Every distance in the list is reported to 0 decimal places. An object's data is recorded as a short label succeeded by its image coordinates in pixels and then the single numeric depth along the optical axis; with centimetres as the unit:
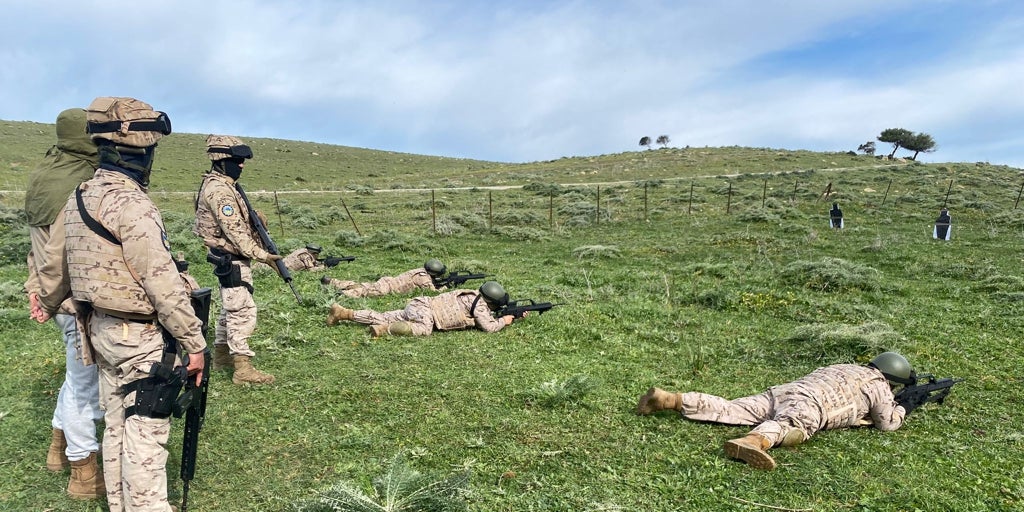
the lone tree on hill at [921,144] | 6538
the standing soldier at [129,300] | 312
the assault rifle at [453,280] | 1103
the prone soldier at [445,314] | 799
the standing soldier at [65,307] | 395
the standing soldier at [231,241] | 583
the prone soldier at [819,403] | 503
